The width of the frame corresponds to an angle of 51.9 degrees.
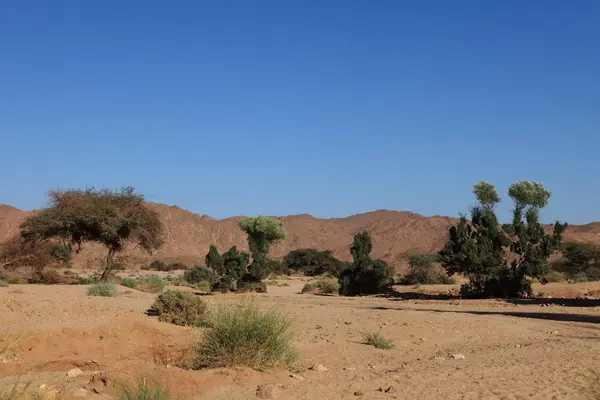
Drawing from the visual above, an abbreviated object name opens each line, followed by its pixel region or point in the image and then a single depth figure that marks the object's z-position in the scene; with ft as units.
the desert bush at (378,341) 44.25
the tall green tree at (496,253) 102.89
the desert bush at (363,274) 116.78
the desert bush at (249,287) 115.55
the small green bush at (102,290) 75.10
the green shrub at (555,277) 154.53
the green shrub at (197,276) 131.34
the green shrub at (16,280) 94.63
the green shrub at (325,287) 126.62
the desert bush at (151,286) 102.89
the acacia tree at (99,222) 102.73
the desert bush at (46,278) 102.17
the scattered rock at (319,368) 34.01
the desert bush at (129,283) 103.94
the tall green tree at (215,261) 111.96
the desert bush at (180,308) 52.34
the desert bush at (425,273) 151.94
